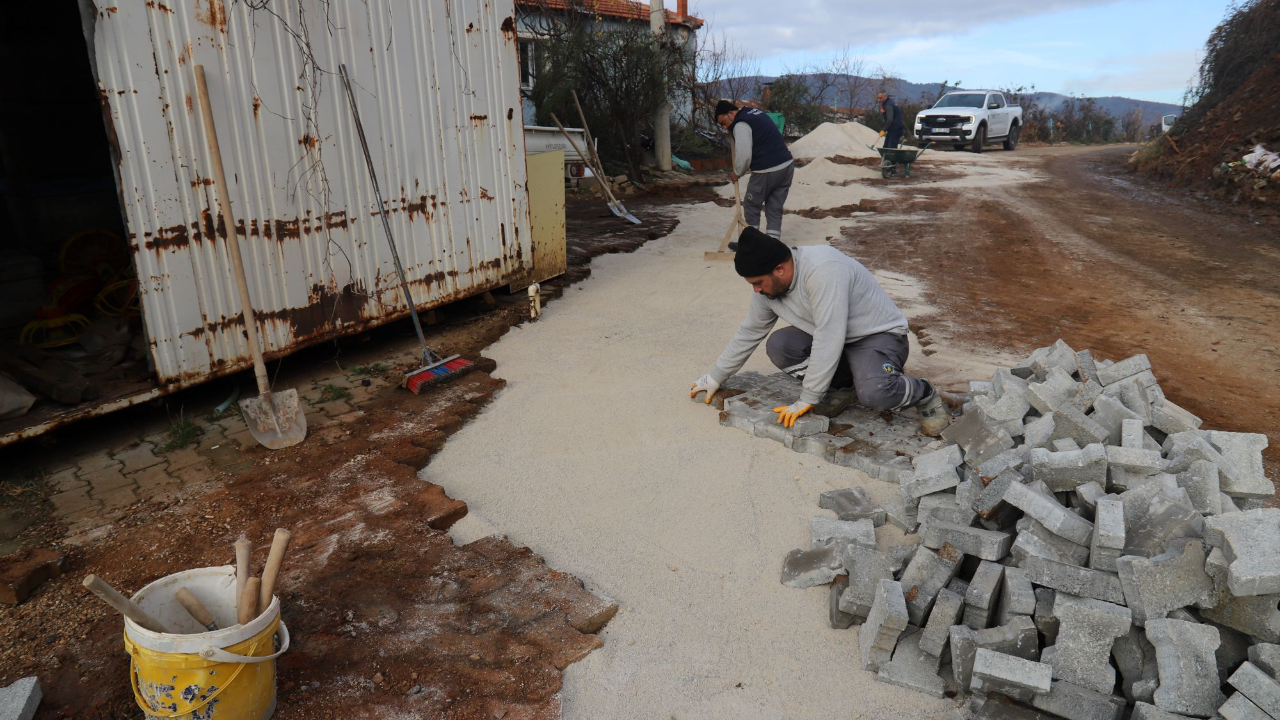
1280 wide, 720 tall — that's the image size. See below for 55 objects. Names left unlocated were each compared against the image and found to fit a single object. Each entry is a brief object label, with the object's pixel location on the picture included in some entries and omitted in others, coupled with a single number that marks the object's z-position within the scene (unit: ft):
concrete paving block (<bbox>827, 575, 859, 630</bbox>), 9.55
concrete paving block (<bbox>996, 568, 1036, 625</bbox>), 8.57
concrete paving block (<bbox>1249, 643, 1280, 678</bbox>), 7.51
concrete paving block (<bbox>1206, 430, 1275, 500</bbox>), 10.12
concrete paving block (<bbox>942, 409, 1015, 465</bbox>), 11.51
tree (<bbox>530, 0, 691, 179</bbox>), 49.90
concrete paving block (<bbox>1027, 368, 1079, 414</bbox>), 12.78
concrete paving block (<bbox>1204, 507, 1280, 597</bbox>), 7.54
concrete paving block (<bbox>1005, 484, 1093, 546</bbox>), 9.21
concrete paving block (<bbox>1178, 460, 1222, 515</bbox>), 9.67
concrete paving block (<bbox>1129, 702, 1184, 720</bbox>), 7.47
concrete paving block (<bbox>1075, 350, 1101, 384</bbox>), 13.71
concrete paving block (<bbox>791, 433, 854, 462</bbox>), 13.65
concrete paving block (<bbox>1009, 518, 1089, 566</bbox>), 9.17
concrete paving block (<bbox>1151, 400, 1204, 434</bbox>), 11.75
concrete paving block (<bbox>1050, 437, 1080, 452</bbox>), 11.16
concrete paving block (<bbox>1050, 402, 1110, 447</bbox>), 11.27
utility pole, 53.31
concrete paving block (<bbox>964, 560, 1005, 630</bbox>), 8.86
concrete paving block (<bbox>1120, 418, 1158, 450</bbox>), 10.96
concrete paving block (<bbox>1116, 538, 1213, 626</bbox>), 8.16
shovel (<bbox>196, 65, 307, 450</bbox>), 14.15
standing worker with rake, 28.07
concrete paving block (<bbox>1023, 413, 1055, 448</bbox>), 11.53
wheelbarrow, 51.34
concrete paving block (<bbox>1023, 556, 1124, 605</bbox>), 8.61
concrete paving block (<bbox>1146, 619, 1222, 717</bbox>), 7.54
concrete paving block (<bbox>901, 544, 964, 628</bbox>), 9.14
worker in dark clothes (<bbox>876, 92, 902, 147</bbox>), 54.28
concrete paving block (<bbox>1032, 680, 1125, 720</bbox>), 7.78
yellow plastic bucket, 6.98
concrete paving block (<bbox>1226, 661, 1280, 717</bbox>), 7.14
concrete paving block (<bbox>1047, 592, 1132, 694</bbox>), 8.01
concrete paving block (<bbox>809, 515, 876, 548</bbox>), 10.71
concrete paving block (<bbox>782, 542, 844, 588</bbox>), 10.30
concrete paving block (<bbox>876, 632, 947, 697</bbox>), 8.53
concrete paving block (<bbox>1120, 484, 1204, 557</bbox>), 8.86
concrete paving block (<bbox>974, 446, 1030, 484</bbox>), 10.83
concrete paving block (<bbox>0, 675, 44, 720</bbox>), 7.60
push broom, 17.26
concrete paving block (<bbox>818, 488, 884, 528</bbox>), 11.57
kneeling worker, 13.47
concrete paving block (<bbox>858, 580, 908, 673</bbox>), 8.64
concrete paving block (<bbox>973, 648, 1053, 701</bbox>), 7.77
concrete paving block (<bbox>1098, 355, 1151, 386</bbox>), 13.32
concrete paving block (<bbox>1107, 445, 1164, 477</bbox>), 10.16
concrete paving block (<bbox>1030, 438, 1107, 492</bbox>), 10.13
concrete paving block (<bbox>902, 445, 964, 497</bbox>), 10.82
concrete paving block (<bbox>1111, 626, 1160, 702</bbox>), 8.04
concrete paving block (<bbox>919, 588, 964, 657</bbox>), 8.71
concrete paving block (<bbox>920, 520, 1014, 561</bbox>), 9.41
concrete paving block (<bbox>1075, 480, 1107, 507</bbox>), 9.66
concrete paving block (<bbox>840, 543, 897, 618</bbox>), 9.39
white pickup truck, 68.95
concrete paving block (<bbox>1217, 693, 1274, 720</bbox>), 7.17
